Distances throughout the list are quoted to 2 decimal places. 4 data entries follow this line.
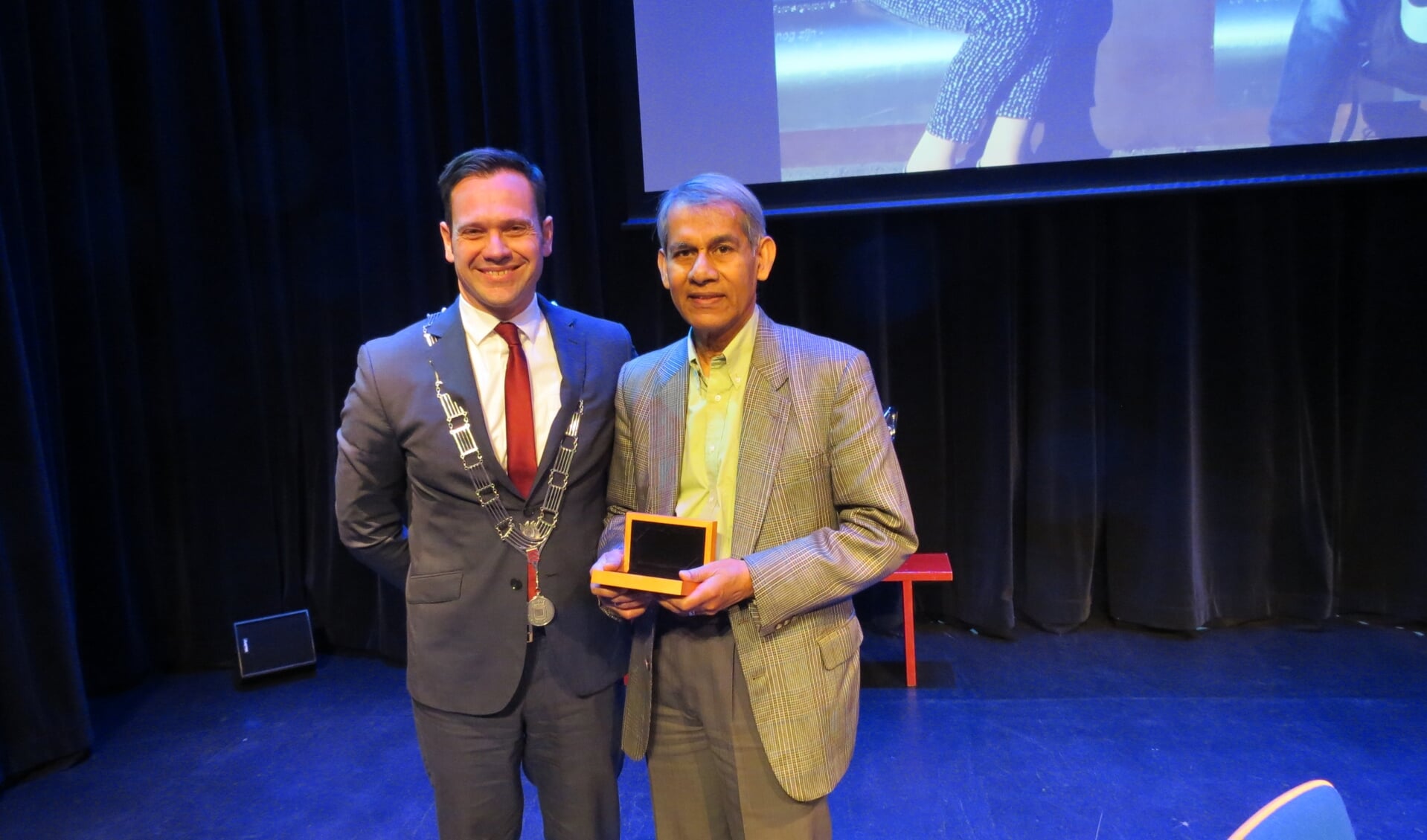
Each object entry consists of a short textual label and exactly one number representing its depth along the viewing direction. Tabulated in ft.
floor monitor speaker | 12.76
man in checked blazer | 4.62
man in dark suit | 5.38
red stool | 11.42
